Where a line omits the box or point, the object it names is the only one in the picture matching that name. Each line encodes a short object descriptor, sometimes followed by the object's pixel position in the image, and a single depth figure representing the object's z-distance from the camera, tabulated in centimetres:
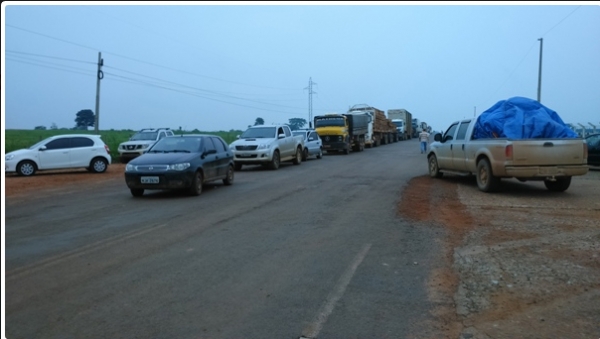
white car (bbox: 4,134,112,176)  1975
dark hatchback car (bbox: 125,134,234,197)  1216
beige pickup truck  1135
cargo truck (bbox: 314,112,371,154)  3203
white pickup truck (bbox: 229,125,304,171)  2067
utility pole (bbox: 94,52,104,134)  3294
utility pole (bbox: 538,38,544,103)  4019
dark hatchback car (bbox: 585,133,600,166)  1919
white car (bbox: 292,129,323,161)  2684
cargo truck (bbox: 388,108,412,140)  6232
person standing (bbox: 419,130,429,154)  3269
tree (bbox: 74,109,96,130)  7956
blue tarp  1212
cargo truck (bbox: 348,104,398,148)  4150
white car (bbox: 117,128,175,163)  2727
